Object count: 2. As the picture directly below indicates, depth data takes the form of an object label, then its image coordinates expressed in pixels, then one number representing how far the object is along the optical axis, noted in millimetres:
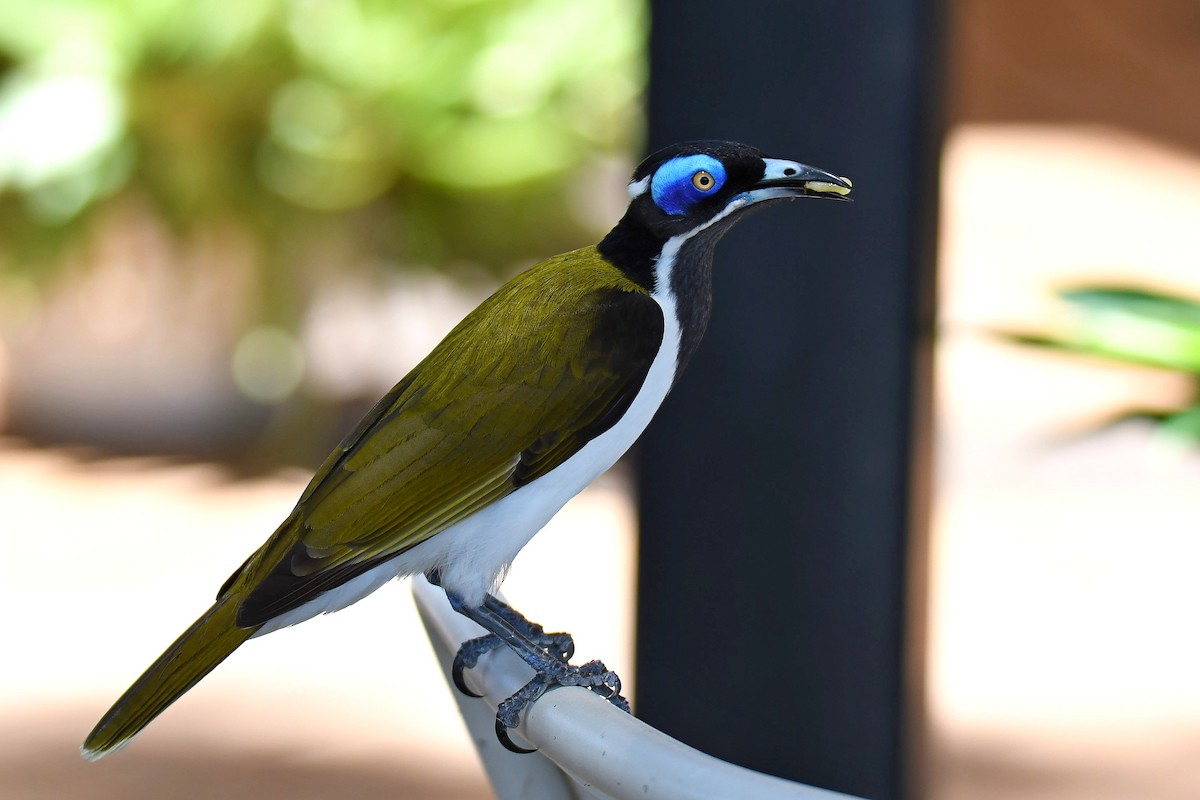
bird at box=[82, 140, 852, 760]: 3909
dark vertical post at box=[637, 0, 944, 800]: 3987
